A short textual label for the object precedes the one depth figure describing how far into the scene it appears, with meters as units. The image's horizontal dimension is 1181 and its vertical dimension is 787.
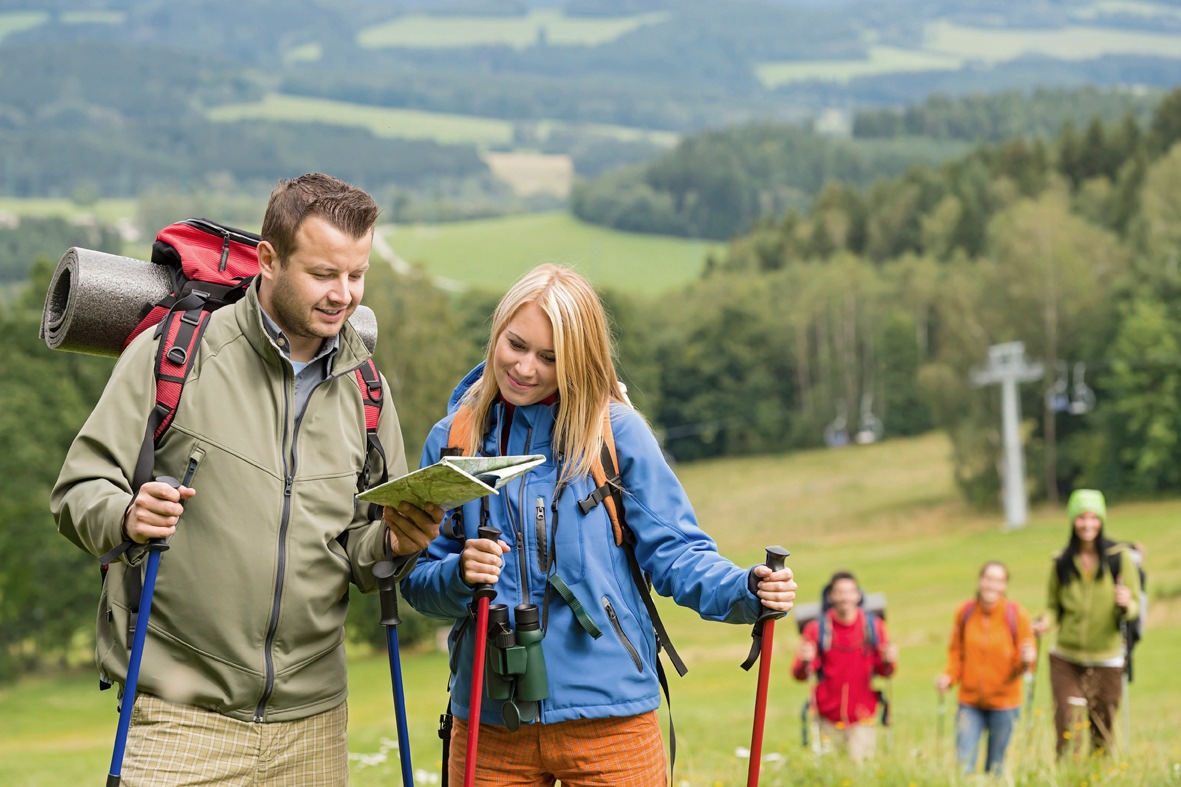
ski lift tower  68.44
